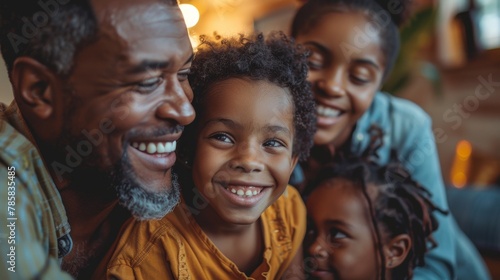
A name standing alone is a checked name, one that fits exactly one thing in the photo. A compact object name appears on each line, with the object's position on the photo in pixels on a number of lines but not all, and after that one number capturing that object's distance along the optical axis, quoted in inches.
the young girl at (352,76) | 46.8
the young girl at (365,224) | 39.4
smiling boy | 33.5
